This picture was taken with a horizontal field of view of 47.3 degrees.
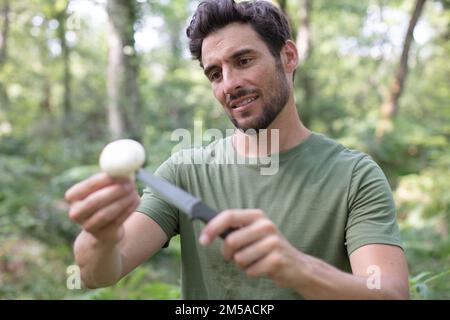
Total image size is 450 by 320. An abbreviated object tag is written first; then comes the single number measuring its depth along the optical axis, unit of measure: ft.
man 5.51
